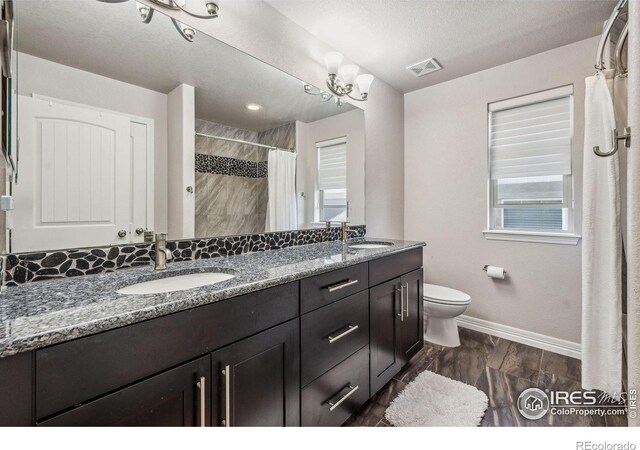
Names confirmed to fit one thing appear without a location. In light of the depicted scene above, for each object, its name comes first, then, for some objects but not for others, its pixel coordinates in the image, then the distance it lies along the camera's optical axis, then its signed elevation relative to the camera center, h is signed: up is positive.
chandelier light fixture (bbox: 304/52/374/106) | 1.93 +1.06
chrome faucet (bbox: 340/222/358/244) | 2.13 -0.06
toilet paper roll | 2.36 -0.40
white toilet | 2.10 -0.68
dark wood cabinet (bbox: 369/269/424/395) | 1.54 -0.61
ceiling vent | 2.32 +1.34
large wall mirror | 0.98 +0.41
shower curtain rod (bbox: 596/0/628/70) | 1.35 +0.96
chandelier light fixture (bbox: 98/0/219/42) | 1.20 +0.94
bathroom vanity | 0.59 -0.34
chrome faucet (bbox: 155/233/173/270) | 1.14 -0.11
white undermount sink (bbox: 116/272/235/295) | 1.01 -0.23
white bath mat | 1.43 -0.99
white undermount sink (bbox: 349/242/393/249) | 2.06 -0.15
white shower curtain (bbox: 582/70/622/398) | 1.35 -0.14
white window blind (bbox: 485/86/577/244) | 2.16 +0.46
